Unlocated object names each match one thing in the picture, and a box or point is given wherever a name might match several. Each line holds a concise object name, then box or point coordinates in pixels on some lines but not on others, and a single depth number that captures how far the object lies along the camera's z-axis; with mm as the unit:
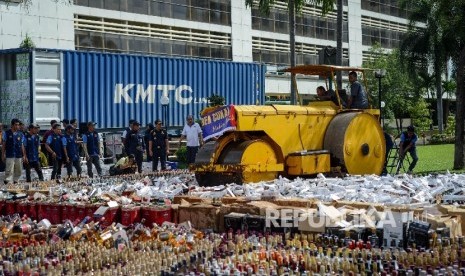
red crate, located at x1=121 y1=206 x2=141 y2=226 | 9211
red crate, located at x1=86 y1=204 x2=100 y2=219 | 9664
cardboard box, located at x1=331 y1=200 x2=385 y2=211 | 8341
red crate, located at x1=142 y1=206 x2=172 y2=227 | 9039
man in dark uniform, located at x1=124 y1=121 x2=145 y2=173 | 18047
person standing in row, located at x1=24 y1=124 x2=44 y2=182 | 16516
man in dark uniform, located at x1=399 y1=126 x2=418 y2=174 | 17391
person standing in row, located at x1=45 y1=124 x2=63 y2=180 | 16672
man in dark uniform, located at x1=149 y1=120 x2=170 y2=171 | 18203
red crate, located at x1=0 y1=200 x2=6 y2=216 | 10988
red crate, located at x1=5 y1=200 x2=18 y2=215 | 10820
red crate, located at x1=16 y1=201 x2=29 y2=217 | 10609
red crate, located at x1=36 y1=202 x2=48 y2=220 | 10258
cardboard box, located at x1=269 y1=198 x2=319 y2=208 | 8762
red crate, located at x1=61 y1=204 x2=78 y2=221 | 9875
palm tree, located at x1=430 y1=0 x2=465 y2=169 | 19219
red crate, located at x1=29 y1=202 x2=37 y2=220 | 10415
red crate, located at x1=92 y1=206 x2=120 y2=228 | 9250
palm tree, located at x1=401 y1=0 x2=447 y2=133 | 35625
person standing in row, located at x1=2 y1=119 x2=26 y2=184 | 16047
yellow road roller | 11969
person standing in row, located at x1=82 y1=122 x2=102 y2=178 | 17375
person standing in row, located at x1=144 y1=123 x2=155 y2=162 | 18672
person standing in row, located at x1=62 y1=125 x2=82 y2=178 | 16766
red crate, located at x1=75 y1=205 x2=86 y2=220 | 9797
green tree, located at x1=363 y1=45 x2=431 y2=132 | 46656
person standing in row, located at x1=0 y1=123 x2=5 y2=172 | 19705
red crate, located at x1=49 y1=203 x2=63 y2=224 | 10070
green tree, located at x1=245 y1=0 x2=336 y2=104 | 25531
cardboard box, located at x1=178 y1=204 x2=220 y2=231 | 8758
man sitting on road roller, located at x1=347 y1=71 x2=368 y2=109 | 13945
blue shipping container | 22125
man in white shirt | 17641
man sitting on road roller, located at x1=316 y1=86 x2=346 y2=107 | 14008
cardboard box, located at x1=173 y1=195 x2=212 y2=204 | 9656
